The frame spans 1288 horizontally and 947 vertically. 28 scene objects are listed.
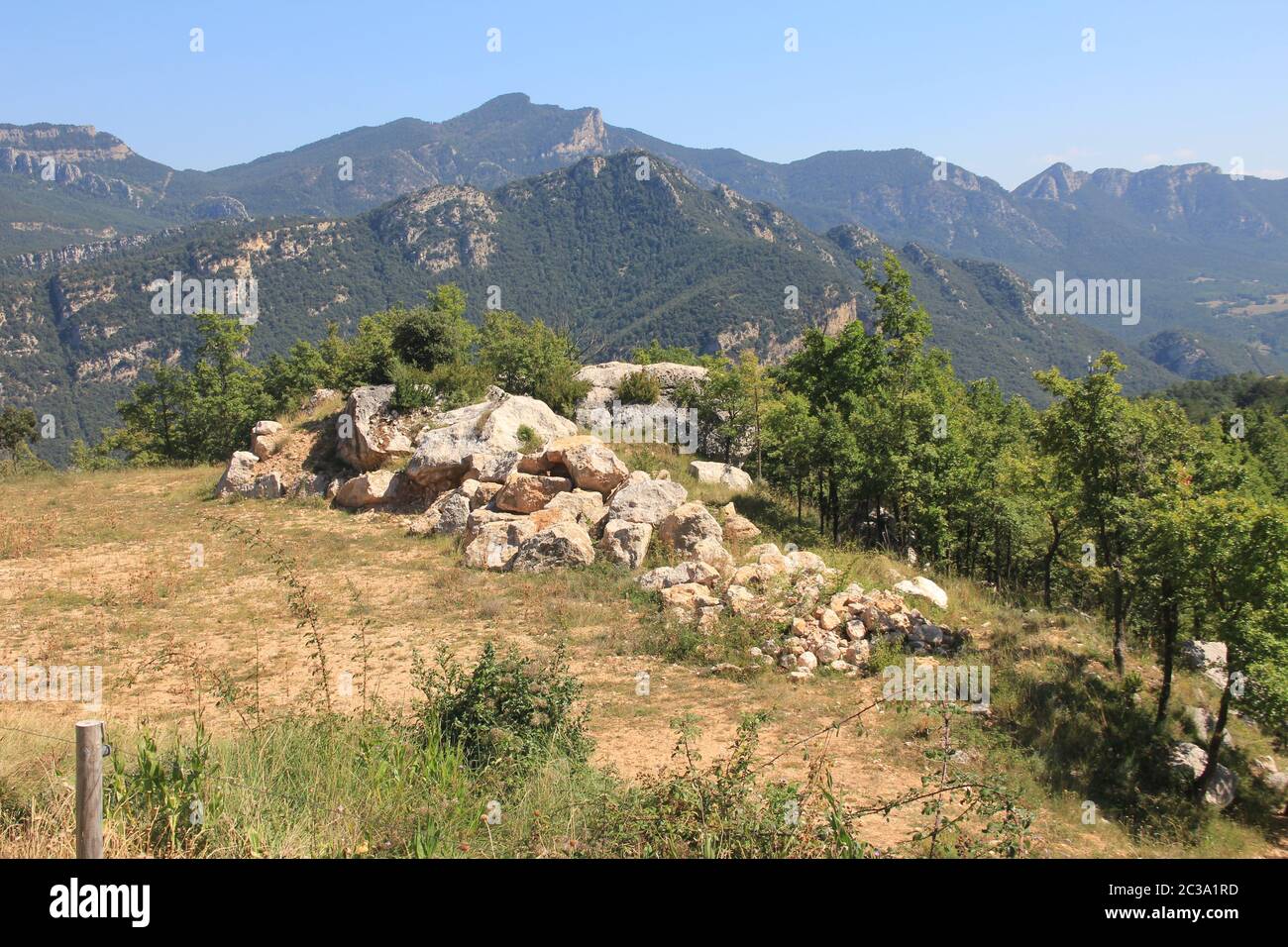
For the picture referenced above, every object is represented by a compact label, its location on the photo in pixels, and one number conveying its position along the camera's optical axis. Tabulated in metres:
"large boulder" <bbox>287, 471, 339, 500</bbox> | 20.39
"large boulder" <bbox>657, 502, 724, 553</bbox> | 15.20
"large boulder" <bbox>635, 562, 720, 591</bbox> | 13.45
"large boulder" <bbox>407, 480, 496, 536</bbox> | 17.19
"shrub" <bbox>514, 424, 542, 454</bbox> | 19.39
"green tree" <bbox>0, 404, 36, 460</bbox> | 46.00
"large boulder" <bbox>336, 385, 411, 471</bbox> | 20.36
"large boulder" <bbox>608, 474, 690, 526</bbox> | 15.95
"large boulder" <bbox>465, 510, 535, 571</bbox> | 15.22
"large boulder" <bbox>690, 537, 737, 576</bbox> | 14.07
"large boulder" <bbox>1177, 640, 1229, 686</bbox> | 12.86
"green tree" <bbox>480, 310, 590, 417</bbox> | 23.33
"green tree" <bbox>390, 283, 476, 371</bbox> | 23.69
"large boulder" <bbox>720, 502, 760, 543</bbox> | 15.83
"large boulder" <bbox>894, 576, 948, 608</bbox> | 13.34
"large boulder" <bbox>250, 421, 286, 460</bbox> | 21.67
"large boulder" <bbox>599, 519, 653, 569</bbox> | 14.91
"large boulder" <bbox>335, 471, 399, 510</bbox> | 19.12
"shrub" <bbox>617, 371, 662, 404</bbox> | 24.14
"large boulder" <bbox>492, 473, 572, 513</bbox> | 16.91
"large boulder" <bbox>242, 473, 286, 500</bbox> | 20.39
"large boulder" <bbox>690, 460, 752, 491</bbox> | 20.05
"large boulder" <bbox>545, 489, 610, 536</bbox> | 16.28
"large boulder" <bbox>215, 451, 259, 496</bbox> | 20.56
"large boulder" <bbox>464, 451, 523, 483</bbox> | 18.06
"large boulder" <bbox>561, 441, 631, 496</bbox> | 17.25
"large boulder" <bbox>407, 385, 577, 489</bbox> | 18.86
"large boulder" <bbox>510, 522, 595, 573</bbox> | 14.91
